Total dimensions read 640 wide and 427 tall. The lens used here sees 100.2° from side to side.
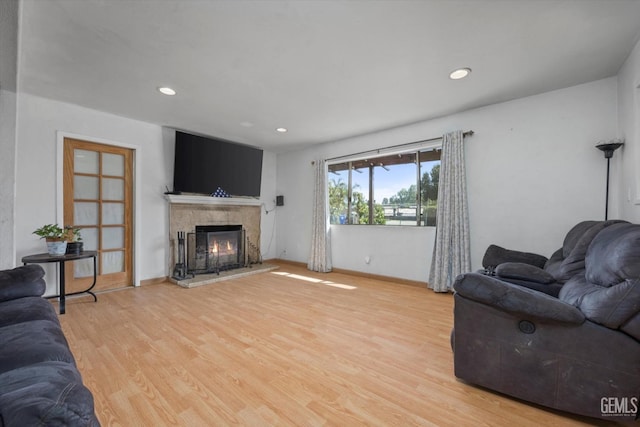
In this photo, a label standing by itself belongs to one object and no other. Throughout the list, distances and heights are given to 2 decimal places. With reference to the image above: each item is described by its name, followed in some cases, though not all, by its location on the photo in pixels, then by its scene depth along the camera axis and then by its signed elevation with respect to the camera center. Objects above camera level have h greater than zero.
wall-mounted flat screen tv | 4.37 +0.77
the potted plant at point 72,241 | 3.09 -0.40
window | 4.07 +0.38
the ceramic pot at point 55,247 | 2.90 -0.43
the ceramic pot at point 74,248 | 3.09 -0.47
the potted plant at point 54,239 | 2.90 -0.35
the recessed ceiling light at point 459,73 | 2.59 +1.38
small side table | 2.74 -0.55
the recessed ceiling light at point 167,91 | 2.95 +1.33
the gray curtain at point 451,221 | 3.58 -0.12
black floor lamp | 2.47 +0.64
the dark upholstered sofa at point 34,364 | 0.69 -0.57
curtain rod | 3.61 +1.06
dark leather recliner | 1.30 -0.66
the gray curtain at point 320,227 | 5.11 -0.33
